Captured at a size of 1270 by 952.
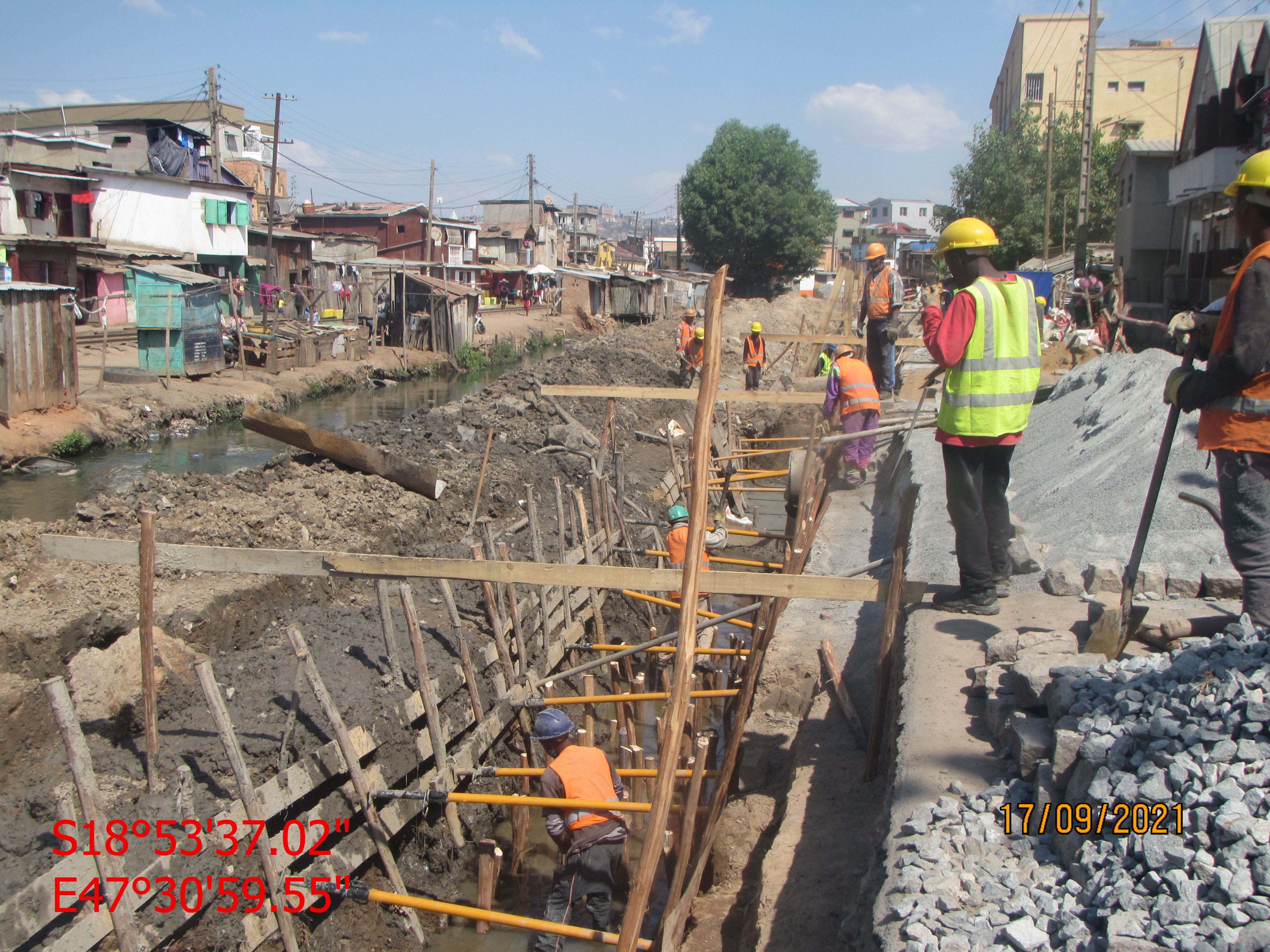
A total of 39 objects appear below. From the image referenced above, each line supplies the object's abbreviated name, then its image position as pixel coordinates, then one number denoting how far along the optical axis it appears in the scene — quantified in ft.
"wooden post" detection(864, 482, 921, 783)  11.66
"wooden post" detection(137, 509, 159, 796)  12.18
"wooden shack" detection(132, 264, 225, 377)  69.77
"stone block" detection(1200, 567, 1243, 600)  13.74
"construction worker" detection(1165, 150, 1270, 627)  10.40
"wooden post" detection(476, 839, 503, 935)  14.71
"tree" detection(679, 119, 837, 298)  158.30
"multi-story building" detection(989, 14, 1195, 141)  132.36
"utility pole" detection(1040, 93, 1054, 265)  100.17
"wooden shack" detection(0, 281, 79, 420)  51.16
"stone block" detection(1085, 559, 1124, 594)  14.05
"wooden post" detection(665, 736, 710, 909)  12.35
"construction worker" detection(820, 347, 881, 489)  31.91
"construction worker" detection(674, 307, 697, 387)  67.97
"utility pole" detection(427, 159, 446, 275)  128.26
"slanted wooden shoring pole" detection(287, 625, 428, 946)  14.10
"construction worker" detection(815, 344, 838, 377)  43.88
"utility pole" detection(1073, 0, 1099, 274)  68.39
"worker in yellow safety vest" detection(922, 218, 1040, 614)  13.55
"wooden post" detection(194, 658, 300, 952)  12.41
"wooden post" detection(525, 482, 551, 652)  22.76
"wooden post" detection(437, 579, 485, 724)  18.26
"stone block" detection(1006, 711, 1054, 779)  9.21
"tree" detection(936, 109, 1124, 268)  117.19
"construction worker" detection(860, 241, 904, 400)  37.27
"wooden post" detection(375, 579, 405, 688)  17.61
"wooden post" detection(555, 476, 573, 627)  24.40
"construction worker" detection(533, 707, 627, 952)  14.64
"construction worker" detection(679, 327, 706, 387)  63.57
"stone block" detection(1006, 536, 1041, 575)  16.74
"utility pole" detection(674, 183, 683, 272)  176.86
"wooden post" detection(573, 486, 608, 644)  26.04
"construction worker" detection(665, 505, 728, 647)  24.90
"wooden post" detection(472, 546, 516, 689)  20.16
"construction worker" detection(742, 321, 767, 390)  55.93
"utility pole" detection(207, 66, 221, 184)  112.68
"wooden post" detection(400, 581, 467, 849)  16.39
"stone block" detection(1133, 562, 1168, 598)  13.96
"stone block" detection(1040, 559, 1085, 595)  14.64
